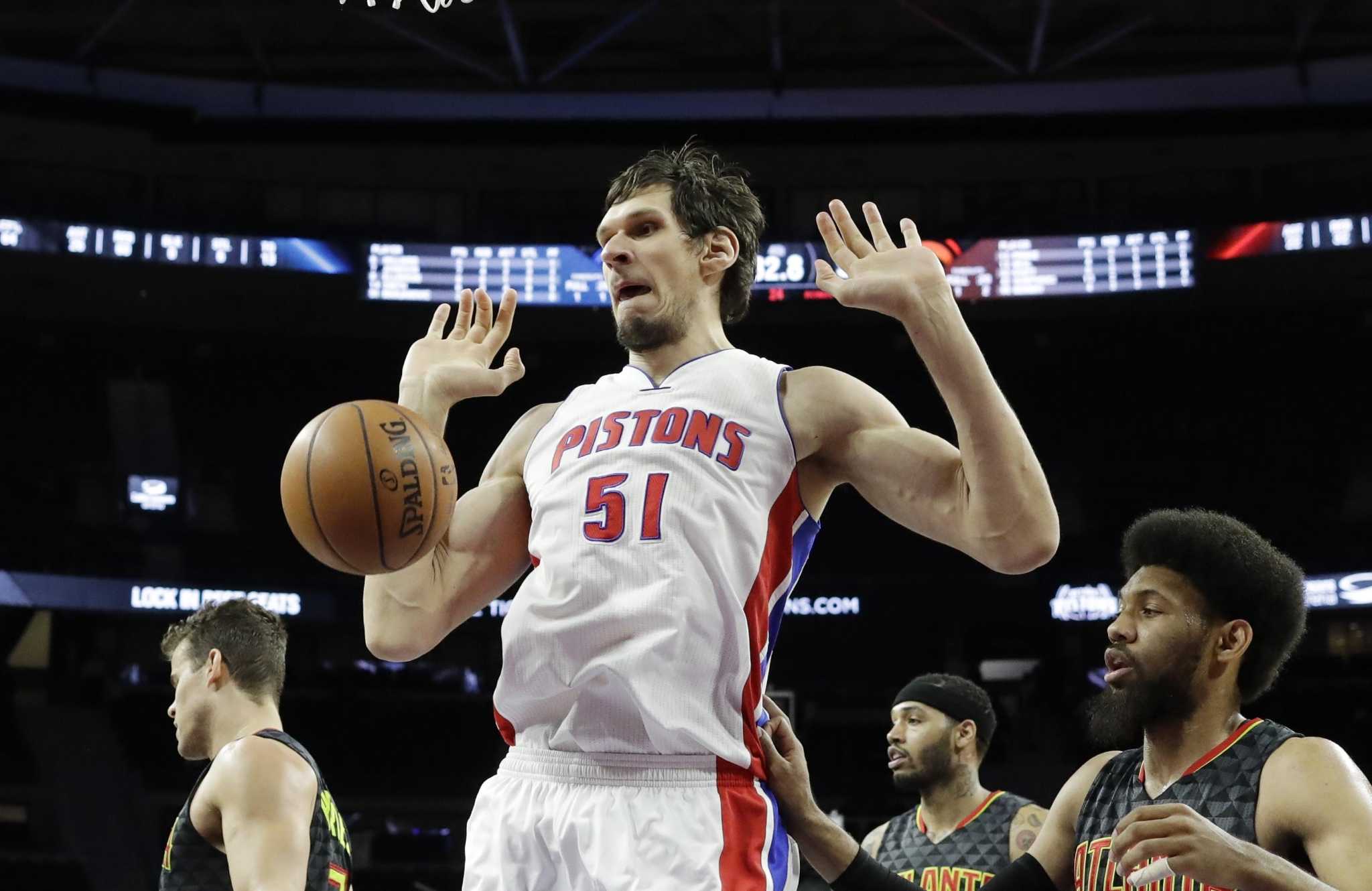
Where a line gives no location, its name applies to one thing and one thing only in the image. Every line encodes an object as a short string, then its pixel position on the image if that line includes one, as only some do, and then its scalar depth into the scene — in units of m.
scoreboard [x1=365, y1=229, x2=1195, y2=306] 13.55
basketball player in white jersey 2.31
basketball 2.51
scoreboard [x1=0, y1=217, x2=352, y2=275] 13.30
